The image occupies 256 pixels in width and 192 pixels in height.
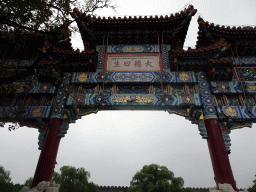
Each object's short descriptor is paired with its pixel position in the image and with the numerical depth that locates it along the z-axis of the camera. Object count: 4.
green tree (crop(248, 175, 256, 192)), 16.28
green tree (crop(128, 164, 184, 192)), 16.61
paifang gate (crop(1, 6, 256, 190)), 6.41
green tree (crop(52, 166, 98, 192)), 16.73
